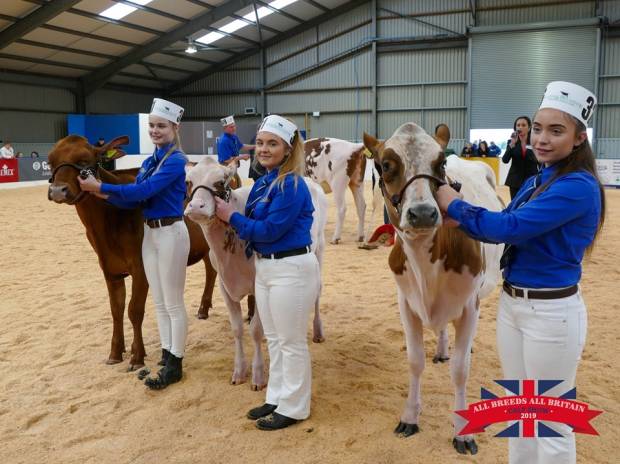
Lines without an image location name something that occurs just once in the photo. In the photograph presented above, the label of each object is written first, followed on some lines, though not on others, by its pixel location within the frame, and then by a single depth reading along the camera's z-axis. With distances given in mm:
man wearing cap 9906
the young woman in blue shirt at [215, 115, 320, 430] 2812
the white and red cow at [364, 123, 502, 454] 2178
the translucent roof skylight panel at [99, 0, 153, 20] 17859
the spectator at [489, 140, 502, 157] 19281
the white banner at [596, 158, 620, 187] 17312
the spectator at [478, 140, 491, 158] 18891
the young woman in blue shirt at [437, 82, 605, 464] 1863
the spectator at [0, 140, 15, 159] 17844
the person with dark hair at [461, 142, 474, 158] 19019
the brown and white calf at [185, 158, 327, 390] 3078
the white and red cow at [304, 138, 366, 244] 8859
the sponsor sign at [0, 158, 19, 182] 16750
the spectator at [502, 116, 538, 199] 6449
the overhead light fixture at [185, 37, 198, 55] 21578
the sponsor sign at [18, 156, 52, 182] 17484
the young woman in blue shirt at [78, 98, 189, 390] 3418
